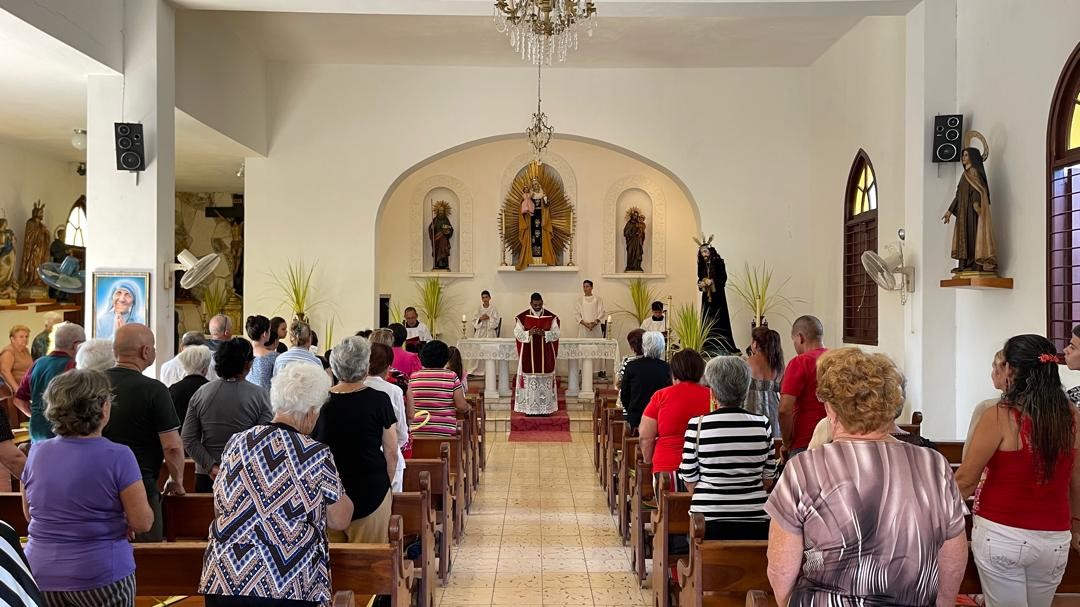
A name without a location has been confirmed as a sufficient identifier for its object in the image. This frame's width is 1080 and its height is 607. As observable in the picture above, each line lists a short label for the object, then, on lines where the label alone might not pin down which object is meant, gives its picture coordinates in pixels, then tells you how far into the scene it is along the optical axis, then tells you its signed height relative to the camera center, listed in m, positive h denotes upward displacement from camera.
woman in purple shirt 3.05 -0.66
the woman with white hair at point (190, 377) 5.16 -0.43
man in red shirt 5.29 -0.58
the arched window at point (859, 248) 10.57 +0.66
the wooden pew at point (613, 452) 7.80 -1.29
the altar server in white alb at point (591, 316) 15.91 -0.23
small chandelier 11.74 +2.22
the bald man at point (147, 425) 4.03 -0.54
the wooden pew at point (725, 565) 3.48 -0.98
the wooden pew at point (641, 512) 5.62 -1.30
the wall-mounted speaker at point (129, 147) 7.98 +1.31
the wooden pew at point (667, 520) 4.59 -1.07
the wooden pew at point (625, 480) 6.71 -1.28
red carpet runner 12.34 -1.66
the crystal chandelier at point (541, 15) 6.41 +2.03
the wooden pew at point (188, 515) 4.25 -0.98
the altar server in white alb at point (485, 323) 15.66 -0.35
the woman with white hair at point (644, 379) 7.05 -0.58
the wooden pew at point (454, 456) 6.59 -1.10
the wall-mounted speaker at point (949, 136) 8.04 +1.45
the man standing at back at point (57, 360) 5.40 -0.35
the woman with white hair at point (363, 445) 4.04 -0.62
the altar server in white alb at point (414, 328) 14.41 -0.41
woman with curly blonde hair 2.34 -0.53
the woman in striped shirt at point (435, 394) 7.21 -0.71
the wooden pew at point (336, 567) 3.45 -0.99
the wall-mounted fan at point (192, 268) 8.38 +0.30
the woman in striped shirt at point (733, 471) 4.11 -0.74
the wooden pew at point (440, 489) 5.64 -1.17
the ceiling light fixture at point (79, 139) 10.83 +1.88
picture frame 8.03 +0.00
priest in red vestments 12.82 -0.92
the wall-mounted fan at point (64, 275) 10.77 +0.29
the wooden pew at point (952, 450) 5.95 -0.93
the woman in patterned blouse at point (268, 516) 2.98 -0.69
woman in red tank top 3.21 -0.59
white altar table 13.86 -0.79
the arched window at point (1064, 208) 6.40 +0.67
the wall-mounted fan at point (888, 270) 8.70 +0.32
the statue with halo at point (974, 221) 7.18 +0.65
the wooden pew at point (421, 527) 4.68 -1.14
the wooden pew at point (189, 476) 5.27 -1.00
